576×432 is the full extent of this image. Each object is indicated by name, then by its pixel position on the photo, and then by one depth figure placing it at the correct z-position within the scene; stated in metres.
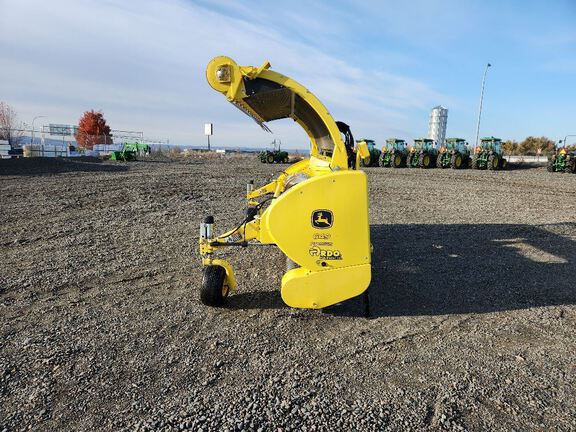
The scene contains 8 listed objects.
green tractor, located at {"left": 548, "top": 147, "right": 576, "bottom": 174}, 21.95
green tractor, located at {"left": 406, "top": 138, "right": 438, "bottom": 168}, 25.78
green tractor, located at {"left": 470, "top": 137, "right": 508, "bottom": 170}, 23.48
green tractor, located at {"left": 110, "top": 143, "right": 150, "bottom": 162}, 29.42
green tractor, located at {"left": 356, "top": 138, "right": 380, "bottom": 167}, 27.91
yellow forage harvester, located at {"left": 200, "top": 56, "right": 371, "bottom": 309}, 3.43
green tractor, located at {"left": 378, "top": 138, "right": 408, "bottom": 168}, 26.80
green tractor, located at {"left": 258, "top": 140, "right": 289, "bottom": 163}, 31.95
